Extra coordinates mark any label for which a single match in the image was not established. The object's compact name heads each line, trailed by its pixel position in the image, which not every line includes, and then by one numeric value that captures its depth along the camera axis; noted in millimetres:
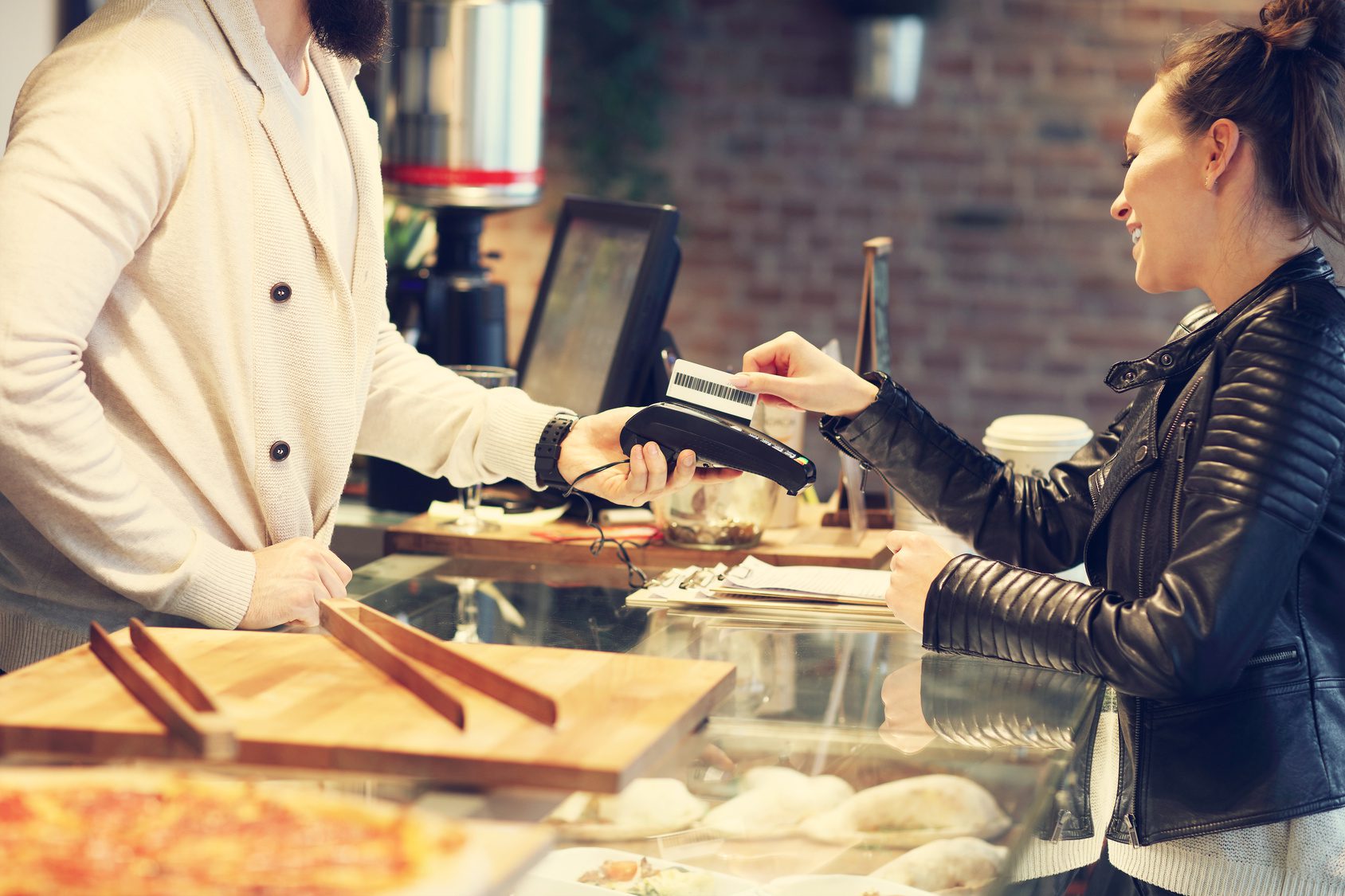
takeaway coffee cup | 2776
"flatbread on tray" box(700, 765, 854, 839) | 2164
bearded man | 2213
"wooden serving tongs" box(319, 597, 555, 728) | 2037
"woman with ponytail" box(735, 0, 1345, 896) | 2204
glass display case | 2142
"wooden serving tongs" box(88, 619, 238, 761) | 1971
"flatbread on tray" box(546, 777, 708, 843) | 2113
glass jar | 2800
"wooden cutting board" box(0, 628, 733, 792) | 2001
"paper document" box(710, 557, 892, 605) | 2568
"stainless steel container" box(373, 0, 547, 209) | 3288
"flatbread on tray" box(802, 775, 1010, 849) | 2150
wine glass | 2826
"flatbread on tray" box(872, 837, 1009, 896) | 2137
